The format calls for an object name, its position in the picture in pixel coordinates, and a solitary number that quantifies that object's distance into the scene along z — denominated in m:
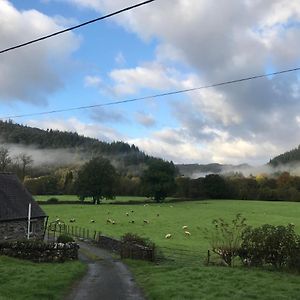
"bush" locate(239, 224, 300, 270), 20.32
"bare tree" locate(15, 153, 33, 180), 94.38
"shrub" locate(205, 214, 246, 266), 22.52
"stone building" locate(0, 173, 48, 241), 31.85
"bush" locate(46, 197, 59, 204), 79.89
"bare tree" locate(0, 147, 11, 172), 75.76
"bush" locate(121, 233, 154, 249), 29.11
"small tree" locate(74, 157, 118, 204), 83.61
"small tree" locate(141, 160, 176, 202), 88.16
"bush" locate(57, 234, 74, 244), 30.59
